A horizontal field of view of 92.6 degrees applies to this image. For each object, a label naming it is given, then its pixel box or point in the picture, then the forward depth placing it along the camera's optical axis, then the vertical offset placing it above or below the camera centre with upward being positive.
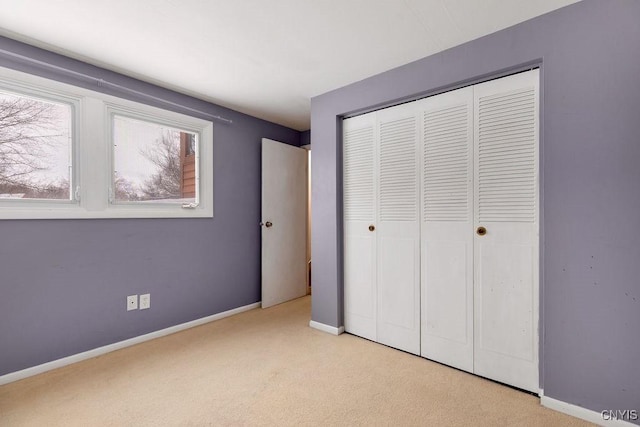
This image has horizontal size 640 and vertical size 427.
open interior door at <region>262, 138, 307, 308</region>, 3.58 -0.13
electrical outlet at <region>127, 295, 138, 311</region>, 2.53 -0.76
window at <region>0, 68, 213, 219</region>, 2.02 +0.44
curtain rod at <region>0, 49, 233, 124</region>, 1.96 +0.99
